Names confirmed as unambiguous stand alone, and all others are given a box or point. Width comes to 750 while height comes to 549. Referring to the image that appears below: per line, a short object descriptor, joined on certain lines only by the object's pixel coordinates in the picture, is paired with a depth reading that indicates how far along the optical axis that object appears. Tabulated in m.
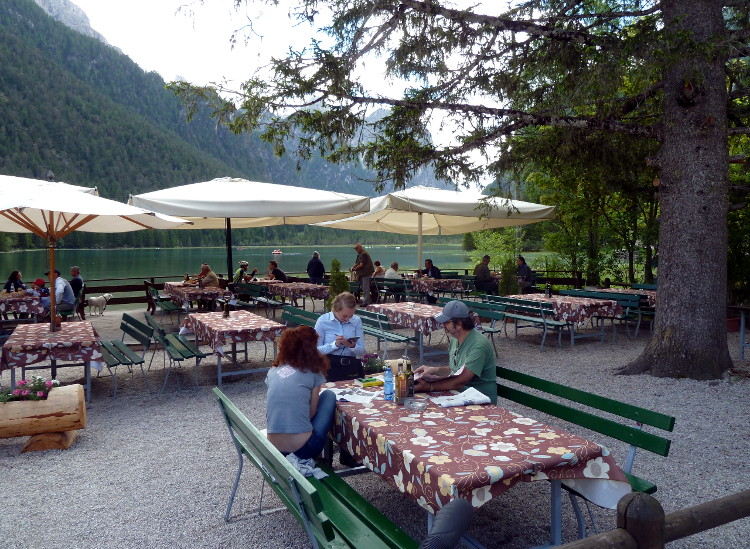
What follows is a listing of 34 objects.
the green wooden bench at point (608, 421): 2.83
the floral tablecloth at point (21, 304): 10.51
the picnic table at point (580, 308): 8.98
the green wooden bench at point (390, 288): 13.49
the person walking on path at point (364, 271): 14.05
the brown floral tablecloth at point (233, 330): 6.59
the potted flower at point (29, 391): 4.84
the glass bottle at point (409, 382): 3.37
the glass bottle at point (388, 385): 3.45
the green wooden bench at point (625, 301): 9.75
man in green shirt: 3.64
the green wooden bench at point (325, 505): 2.25
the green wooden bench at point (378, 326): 7.82
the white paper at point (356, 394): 3.48
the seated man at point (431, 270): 14.66
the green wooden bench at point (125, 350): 6.56
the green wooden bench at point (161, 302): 11.12
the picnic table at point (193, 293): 11.22
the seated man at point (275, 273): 14.42
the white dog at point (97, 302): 13.67
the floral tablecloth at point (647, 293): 10.15
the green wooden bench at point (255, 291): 12.56
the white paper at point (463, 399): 3.33
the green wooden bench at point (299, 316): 7.51
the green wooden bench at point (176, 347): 6.42
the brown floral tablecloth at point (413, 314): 7.94
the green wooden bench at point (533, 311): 9.08
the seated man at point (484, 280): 14.15
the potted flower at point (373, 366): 5.12
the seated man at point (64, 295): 10.68
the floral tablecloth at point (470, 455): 2.32
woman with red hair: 3.29
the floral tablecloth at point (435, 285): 13.35
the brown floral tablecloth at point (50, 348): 5.67
